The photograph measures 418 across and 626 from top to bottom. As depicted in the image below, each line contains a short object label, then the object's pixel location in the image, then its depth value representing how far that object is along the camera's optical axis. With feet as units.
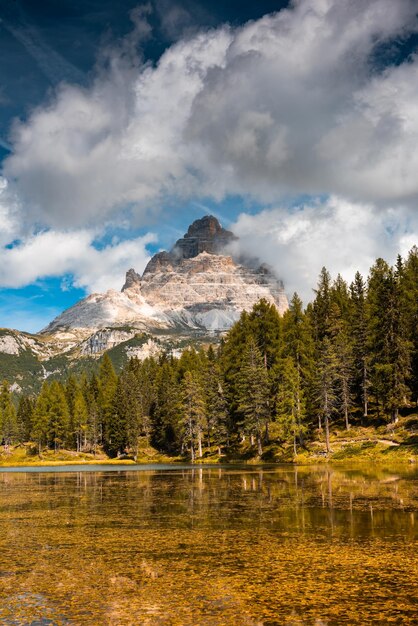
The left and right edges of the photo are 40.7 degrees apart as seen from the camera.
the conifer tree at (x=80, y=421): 462.19
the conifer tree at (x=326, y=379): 247.29
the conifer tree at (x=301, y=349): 279.32
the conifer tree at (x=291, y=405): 249.75
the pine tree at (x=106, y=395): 443.32
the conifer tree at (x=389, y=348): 235.61
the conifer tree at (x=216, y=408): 312.29
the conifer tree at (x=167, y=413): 381.30
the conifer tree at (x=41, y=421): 444.55
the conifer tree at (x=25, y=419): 556.72
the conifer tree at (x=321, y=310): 322.28
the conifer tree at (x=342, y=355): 264.11
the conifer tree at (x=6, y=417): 530.27
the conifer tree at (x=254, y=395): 268.82
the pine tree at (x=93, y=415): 457.84
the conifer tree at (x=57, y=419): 444.14
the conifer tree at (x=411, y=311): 256.73
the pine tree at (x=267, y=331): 305.32
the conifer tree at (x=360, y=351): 271.80
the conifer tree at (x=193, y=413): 325.42
